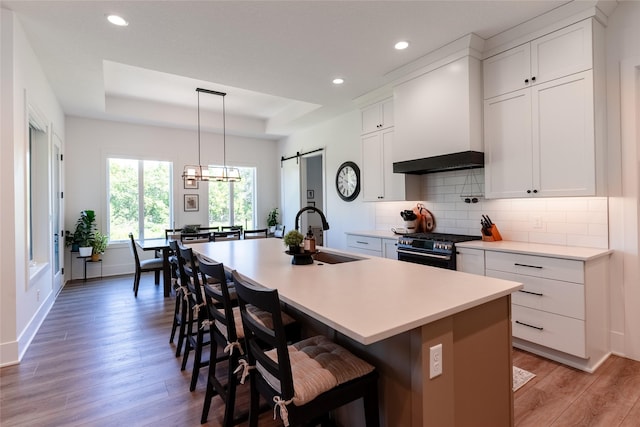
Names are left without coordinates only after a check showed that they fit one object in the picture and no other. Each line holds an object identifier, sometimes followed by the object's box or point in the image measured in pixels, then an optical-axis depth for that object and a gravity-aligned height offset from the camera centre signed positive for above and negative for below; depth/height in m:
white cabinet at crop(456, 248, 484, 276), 2.93 -0.46
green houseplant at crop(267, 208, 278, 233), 7.56 -0.13
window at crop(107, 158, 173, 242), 6.09 +0.36
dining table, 4.58 -0.68
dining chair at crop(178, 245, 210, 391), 2.14 -0.67
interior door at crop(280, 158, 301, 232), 6.93 +0.52
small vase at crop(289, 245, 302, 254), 2.25 -0.24
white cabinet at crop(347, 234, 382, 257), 4.11 -0.42
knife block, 3.23 -0.25
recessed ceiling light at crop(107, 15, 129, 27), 2.61 +1.62
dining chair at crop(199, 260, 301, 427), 1.65 -0.68
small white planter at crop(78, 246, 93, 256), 5.35 -0.56
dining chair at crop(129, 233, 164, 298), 4.71 -0.75
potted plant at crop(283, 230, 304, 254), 2.25 -0.19
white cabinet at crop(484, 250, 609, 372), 2.36 -0.75
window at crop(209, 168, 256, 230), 7.07 +0.30
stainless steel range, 3.16 -0.37
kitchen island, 1.21 -0.49
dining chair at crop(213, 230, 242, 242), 5.32 -0.33
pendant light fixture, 5.01 +0.67
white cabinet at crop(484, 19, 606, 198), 2.49 +0.77
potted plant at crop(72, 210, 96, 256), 5.39 -0.29
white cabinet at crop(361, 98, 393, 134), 4.20 +1.32
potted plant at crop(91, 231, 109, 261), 5.56 -0.50
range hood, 3.11 +0.51
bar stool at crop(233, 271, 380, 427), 1.19 -0.66
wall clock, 5.20 +0.54
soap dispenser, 2.29 -0.22
